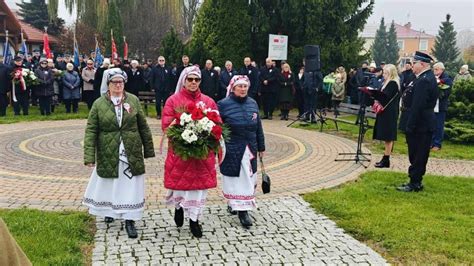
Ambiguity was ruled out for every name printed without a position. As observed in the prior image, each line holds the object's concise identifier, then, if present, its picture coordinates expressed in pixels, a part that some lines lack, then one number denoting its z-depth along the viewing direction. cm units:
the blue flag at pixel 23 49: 2264
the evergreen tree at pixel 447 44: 6294
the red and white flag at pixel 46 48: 2216
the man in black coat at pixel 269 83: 1750
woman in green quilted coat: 580
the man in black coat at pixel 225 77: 1705
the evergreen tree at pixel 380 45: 8838
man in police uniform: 775
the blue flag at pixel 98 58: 2300
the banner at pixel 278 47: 1919
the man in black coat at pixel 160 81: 1702
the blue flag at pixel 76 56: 2291
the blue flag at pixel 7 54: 1994
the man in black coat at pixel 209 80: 1689
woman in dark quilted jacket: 623
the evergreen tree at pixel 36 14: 4953
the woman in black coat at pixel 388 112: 980
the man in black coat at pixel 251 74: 1703
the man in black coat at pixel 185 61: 1619
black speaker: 1541
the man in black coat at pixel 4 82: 1680
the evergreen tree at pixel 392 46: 8706
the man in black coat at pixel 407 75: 1351
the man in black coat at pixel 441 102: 1177
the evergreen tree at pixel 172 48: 2233
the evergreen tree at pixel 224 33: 2023
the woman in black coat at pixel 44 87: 1692
